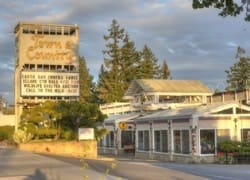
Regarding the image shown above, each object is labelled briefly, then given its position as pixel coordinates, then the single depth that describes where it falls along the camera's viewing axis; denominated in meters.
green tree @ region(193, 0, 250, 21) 10.38
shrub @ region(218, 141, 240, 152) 37.31
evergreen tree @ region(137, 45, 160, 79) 90.64
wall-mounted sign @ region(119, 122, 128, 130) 53.83
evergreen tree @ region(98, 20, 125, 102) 87.94
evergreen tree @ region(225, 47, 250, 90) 79.00
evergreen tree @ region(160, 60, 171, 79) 100.65
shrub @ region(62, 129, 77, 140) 42.12
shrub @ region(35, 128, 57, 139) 42.32
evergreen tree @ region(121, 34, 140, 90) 89.38
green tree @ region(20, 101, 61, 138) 42.44
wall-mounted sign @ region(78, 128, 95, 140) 40.03
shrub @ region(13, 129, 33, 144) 41.69
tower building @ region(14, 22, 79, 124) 61.47
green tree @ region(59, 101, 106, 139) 42.16
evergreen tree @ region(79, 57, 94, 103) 95.25
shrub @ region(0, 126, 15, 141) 66.07
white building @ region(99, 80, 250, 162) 39.28
